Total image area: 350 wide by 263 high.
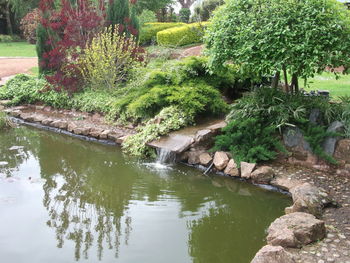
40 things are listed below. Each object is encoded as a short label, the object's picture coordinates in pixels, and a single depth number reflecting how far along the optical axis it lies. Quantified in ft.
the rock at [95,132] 25.88
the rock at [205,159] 20.11
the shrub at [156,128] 22.03
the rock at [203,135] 20.69
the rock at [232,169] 18.88
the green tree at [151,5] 71.51
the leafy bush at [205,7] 65.92
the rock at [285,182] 17.03
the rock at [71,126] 27.49
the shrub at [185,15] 84.58
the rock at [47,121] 29.40
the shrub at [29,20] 52.72
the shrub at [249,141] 18.82
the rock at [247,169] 18.37
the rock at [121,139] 24.24
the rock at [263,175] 17.92
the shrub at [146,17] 56.06
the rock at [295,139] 18.70
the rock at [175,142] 20.51
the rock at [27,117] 30.76
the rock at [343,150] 17.53
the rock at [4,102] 34.15
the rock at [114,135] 25.01
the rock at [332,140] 17.92
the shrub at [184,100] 22.44
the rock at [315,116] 18.89
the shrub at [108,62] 28.55
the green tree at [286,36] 16.75
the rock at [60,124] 28.30
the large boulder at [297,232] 11.98
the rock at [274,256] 10.47
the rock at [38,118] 30.22
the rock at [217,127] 21.22
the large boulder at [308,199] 14.11
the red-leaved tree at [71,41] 30.94
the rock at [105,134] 25.50
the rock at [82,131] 26.52
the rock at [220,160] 19.44
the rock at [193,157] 20.65
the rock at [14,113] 31.88
